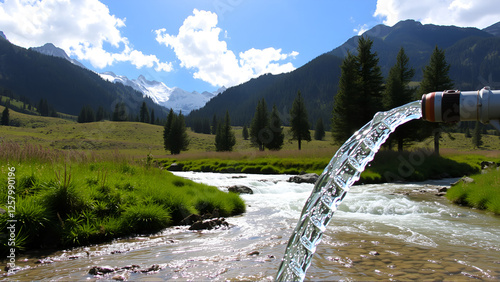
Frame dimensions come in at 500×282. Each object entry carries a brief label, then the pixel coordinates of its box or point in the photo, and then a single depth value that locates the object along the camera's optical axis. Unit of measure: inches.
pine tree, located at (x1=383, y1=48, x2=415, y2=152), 1290.6
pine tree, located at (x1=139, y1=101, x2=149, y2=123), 6466.5
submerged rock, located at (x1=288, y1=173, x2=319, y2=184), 810.8
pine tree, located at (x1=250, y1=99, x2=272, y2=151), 2519.9
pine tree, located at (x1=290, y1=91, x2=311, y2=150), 2255.2
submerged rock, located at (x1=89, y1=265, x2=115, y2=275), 179.3
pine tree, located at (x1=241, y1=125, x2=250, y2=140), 4931.1
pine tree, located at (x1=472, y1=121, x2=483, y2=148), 3479.3
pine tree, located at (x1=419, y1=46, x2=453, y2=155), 1368.1
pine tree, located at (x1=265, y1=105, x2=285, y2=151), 2415.1
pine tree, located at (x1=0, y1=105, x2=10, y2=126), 5374.0
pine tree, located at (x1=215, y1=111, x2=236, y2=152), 2908.0
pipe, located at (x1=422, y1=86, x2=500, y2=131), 77.4
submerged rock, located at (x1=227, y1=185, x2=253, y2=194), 606.4
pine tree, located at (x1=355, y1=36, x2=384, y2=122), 1321.4
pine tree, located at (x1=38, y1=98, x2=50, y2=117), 7869.1
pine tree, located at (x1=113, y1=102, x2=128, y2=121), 6303.6
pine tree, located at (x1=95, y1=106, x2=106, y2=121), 6765.8
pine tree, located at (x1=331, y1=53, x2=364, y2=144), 1317.7
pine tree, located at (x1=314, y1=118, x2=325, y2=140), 4662.9
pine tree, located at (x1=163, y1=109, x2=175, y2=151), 2928.2
